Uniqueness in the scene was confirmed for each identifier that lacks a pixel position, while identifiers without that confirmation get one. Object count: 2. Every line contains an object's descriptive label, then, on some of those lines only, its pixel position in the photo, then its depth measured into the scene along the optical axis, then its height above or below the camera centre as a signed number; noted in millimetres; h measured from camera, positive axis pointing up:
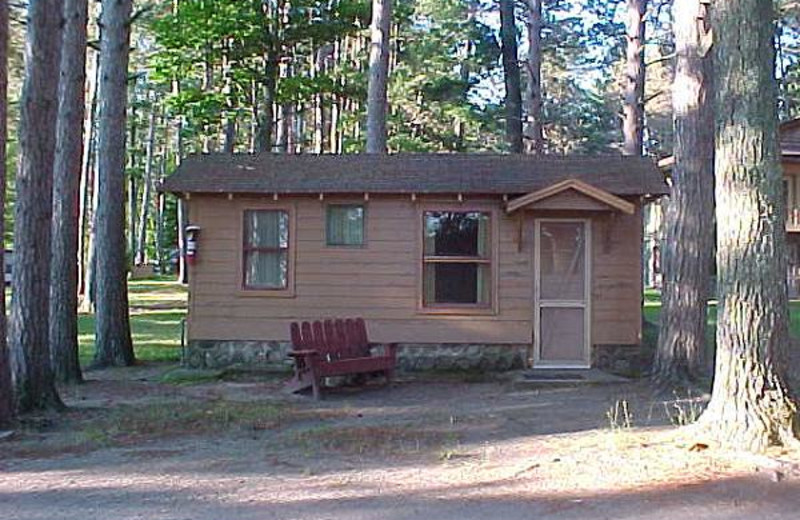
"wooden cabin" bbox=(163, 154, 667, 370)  13250 +183
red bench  11070 -939
